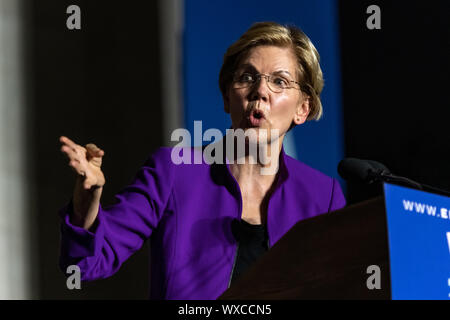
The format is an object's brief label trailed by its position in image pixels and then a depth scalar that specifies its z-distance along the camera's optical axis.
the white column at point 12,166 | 8.50
